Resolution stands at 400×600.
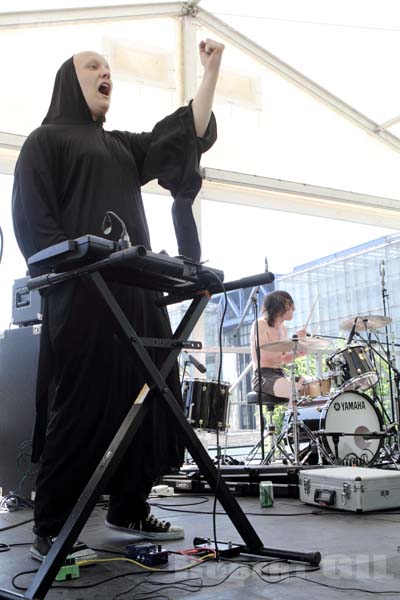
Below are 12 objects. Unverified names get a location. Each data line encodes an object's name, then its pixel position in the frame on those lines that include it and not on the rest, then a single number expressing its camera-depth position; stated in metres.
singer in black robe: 1.75
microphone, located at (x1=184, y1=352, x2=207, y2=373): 4.16
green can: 2.90
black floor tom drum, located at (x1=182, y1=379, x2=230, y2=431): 4.19
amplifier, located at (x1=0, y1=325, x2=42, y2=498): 3.19
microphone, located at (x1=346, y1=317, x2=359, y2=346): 4.54
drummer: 4.44
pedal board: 3.28
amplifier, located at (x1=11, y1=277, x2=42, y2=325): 3.38
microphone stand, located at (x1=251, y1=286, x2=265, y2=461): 4.07
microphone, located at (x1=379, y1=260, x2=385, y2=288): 4.75
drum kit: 4.09
